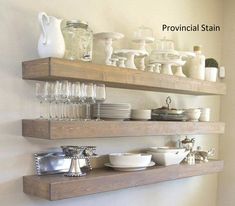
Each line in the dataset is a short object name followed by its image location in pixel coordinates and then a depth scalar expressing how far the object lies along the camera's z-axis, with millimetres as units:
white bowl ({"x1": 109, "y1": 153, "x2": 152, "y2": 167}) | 2064
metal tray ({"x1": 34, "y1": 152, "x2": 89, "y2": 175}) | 1846
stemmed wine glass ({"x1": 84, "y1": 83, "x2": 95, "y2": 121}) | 1898
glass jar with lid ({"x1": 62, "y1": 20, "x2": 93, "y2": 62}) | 1914
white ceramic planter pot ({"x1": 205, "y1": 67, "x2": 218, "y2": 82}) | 2711
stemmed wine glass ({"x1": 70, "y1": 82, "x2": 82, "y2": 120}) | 1846
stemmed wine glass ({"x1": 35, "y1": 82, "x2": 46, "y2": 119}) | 1818
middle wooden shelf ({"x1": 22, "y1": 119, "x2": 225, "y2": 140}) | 1677
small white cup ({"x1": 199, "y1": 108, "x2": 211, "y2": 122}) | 2684
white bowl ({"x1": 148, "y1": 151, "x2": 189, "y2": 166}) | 2314
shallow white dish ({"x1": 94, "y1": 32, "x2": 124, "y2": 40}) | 2035
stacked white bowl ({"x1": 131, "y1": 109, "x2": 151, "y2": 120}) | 2205
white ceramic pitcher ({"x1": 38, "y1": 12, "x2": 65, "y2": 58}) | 1751
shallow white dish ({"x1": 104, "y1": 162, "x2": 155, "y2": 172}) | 2062
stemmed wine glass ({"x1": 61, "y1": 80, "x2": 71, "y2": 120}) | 1813
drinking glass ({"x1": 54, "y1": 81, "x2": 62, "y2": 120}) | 1802
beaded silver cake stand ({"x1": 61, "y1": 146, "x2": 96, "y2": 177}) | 1840
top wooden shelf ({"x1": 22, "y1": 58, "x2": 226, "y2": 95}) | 1682
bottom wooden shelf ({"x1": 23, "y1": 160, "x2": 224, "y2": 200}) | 1666
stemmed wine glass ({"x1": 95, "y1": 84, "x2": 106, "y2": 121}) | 1948
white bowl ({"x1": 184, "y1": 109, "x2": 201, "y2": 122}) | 2553
